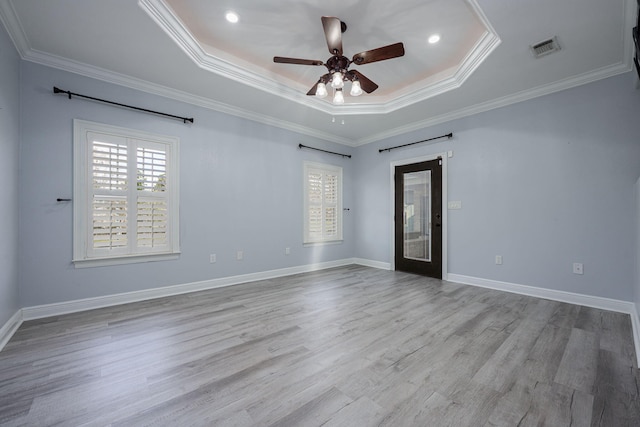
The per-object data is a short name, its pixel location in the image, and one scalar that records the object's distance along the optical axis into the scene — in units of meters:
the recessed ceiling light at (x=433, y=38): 2.95
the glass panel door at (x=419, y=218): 4.61
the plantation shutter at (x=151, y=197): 3.37
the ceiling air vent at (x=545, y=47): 2.66
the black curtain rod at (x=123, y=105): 2.90
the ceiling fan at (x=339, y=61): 2.40
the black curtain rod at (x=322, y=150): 5.04
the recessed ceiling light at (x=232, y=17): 2.63
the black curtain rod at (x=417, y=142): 4.43
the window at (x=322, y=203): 5.16
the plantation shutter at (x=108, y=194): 3.09
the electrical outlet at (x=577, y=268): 3.25
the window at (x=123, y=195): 3.03
